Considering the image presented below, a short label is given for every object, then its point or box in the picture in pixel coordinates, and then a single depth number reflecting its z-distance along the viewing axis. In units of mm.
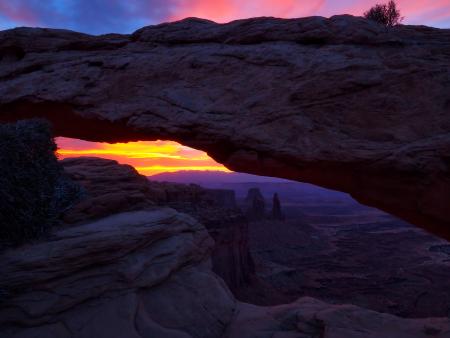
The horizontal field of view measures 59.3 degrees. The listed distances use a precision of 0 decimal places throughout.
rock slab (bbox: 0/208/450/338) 6777
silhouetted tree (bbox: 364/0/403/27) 10773
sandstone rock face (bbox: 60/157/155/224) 9109
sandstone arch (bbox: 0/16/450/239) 7781
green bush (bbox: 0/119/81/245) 7570
